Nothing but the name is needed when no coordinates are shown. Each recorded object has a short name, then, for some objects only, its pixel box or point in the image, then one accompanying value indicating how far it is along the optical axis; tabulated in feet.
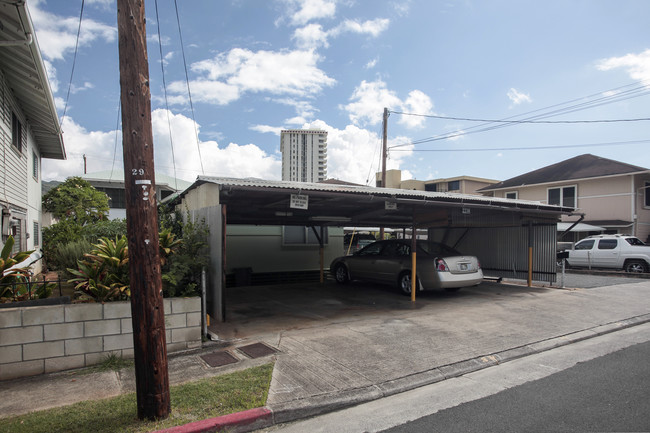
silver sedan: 32.07
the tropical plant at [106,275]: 17.51
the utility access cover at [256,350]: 17.95
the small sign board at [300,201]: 23.39
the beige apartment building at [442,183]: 145.38
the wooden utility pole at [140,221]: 11.35
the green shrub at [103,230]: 29.17
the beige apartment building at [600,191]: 76.07
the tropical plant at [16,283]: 16.65
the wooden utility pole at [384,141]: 65.46
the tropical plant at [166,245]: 20.29
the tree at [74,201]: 51.55
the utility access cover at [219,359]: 16.81
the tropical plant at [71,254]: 23.59
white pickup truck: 50.78
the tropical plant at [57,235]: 35.83
